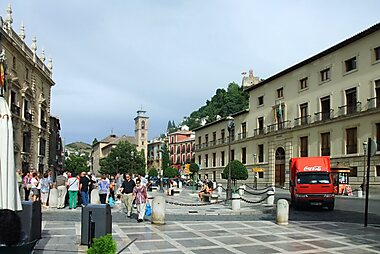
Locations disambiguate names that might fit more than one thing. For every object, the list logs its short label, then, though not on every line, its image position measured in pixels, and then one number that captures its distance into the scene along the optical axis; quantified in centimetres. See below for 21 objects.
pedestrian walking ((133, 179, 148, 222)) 1423
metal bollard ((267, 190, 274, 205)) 2278
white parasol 607
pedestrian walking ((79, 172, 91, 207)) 1803
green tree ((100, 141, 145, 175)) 8644
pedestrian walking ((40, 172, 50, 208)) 1792
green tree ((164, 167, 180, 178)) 5346
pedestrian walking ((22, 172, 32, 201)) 1776
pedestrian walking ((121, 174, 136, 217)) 1526
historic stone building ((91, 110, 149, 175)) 12925
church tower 12888
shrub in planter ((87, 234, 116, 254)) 598
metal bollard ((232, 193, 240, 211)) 1883
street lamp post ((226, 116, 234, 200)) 2406
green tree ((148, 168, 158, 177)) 6904
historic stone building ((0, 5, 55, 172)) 3609
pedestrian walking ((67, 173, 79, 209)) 1767
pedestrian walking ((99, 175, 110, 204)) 1883
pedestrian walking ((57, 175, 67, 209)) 1778
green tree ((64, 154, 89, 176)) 8162
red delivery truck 2078
